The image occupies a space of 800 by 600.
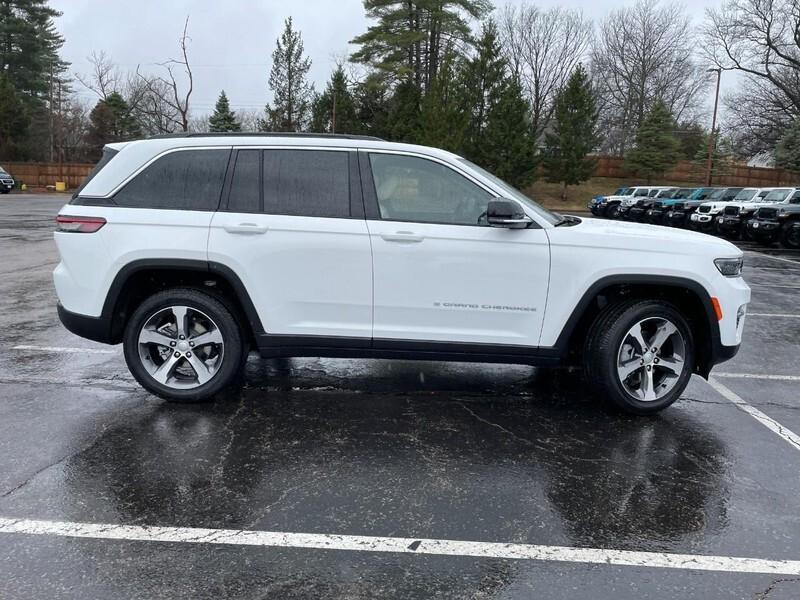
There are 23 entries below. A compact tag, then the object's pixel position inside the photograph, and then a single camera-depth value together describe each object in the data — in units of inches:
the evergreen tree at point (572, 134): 1668.3
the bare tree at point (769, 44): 1804.9
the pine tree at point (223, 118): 2027.6
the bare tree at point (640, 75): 2311.8
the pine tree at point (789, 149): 1555.1
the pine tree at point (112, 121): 2096.5
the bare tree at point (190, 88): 1157.6
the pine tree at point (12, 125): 1949.7
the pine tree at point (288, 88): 1819.6
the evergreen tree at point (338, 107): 1742.1
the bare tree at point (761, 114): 1898.4
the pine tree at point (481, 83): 1487.5
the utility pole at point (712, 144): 1567.4
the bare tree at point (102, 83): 1964.8
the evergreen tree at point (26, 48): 2239.2
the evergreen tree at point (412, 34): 1571.1
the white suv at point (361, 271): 173.2
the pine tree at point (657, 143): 1844.2
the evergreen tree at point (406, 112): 1627.7
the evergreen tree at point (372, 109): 1705.2
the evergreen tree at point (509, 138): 1475.1
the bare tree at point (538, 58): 2226.9
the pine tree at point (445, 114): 1370.6
